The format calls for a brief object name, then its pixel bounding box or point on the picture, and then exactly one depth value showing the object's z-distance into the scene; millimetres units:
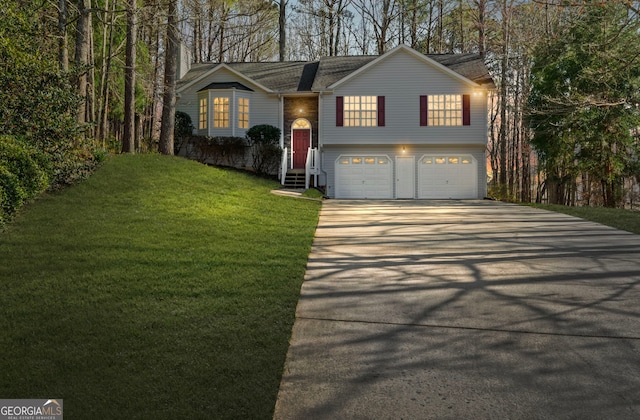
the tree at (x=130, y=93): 16578
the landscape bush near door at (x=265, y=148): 19938
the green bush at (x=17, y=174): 6488
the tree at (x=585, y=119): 18266
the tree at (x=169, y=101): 17766
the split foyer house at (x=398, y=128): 18594
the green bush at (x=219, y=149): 19953
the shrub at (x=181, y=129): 20547
